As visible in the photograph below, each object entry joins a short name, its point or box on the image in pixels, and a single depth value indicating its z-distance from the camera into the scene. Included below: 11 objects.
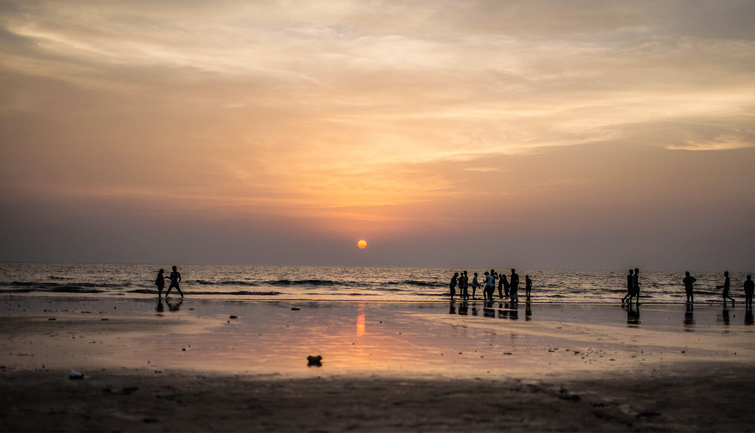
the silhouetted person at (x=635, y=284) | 44.22
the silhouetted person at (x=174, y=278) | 42.75
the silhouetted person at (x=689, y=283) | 47.66
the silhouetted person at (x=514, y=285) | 44.24
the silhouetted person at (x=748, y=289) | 45.28
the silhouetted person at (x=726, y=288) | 46.53
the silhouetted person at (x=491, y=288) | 47.24
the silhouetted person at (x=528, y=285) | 48.58
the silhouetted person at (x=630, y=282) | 44.59
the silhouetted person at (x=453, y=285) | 48.88
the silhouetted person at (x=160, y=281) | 42.57
